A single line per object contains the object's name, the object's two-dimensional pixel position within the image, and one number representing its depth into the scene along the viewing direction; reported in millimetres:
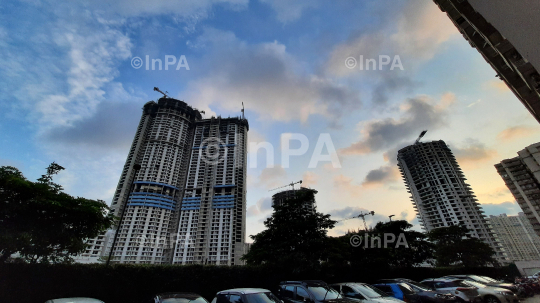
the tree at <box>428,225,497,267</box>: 34812
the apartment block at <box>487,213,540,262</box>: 121312
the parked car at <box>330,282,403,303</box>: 8095
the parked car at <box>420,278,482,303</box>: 10508
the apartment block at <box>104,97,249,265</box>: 92125
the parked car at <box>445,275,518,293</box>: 12145
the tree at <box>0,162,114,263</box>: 10578
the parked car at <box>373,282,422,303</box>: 9939
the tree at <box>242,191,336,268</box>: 14887
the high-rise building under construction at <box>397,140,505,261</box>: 91812
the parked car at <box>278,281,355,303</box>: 8016
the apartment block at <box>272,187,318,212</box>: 113125
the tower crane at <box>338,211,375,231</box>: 83125
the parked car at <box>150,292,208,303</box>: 6344
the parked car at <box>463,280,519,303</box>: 10734
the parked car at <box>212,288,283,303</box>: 6660
